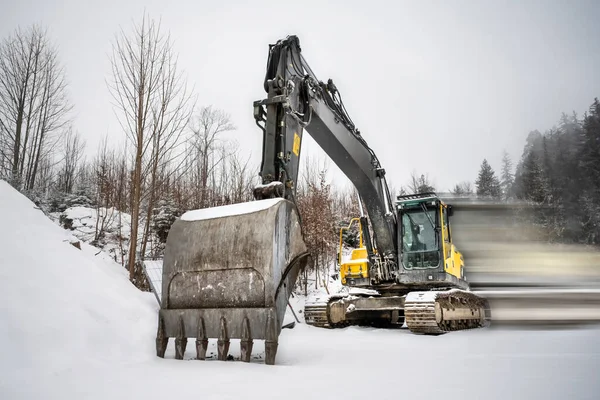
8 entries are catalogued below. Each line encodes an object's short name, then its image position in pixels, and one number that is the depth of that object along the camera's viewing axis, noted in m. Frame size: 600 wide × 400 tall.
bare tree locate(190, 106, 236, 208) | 21.75
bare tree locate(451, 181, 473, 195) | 29.91
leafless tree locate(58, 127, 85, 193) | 23.10
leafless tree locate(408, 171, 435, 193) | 33.81
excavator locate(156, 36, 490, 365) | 3.49
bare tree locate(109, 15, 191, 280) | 8.11
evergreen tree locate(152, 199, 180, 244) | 16.11
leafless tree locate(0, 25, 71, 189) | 13.90
